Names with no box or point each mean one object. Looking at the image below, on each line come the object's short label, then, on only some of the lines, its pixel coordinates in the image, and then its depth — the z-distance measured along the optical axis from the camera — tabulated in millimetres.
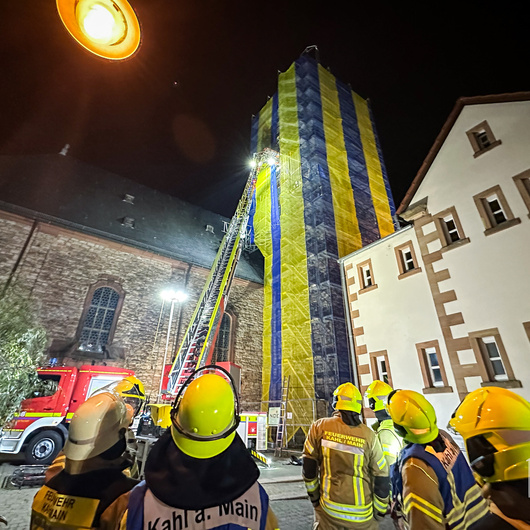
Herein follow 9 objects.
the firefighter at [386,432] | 3488
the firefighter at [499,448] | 1205
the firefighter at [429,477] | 1923
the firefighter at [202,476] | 1188
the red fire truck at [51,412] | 7852
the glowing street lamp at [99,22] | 1757
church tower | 11836
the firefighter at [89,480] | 1648
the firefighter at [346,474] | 2791
